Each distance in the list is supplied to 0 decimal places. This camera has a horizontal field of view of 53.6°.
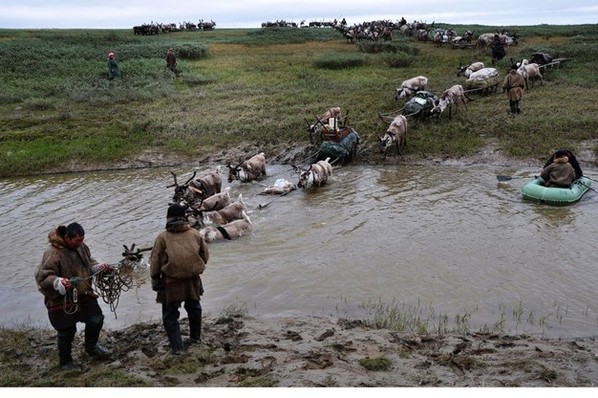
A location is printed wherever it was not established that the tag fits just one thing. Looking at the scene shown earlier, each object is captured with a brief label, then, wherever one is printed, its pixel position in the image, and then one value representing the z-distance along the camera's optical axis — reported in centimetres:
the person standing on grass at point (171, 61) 3209
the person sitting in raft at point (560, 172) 1326
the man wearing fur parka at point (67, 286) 639
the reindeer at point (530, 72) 2381
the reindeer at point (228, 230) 1159
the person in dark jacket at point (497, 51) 2980
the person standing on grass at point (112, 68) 3087
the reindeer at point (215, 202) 1298
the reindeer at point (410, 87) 2237
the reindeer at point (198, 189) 1332
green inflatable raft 1296
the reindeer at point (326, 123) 1756
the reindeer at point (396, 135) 1752
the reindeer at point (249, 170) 1607
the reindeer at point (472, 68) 2536
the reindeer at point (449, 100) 1952
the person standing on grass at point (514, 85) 1938
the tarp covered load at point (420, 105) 1942
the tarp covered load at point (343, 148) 1717
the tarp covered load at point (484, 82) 2303
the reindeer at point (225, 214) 1245
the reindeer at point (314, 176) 1515
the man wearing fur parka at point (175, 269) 685
